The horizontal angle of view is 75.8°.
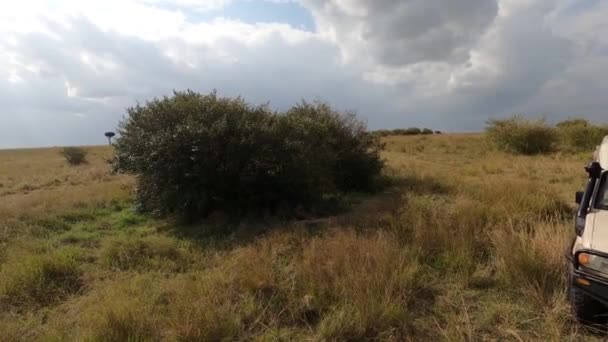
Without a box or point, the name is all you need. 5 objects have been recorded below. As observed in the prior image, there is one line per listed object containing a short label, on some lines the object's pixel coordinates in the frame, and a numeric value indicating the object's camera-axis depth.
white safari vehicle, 3.47
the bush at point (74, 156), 33.78
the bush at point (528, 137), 25.88
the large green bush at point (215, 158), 9.00
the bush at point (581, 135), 25.07
